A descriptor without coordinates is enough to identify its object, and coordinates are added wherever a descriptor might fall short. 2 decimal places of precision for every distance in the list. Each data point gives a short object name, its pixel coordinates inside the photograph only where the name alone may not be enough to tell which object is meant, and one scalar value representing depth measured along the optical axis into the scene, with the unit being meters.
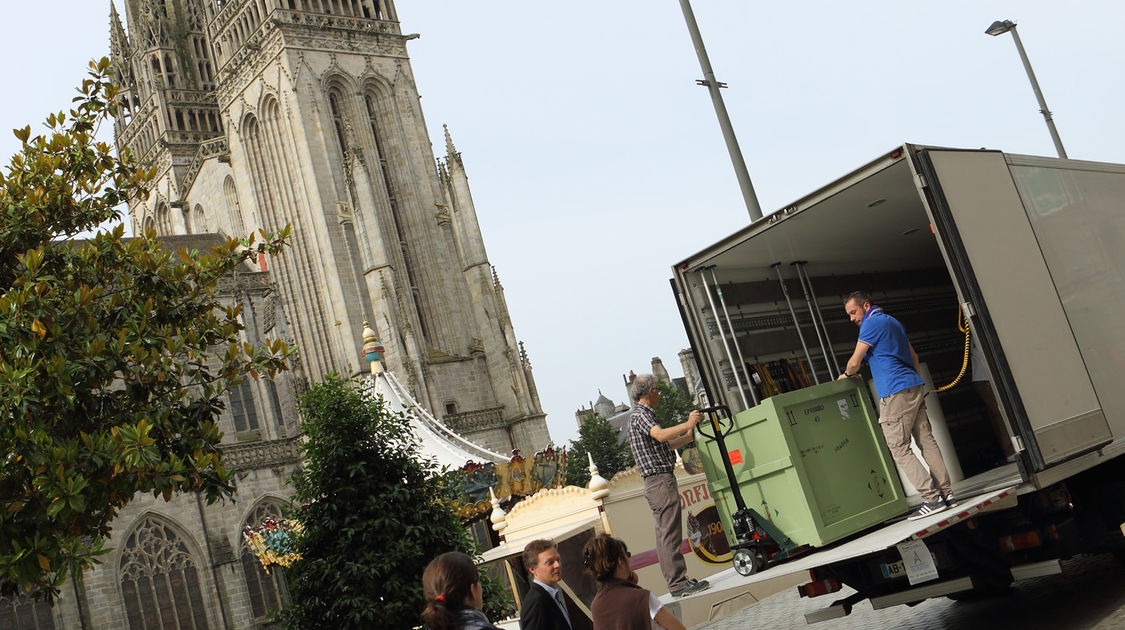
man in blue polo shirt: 7.07
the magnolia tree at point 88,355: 8.33
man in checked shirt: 7.74
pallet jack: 7.21
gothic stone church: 45.19
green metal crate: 7.16
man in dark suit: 5.12
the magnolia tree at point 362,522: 9.66
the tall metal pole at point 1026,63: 20.50
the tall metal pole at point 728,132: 12.45
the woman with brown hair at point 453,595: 4.33
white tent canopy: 19.77
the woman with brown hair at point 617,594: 5.28
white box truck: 7.01
